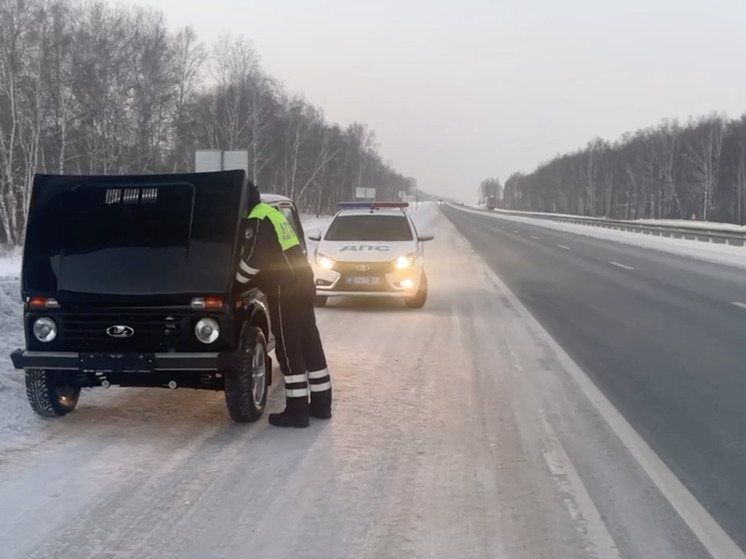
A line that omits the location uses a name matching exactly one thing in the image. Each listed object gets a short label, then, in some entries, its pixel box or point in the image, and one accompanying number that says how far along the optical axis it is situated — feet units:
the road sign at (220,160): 60.34
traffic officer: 19.95
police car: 43.01
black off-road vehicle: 19.04
